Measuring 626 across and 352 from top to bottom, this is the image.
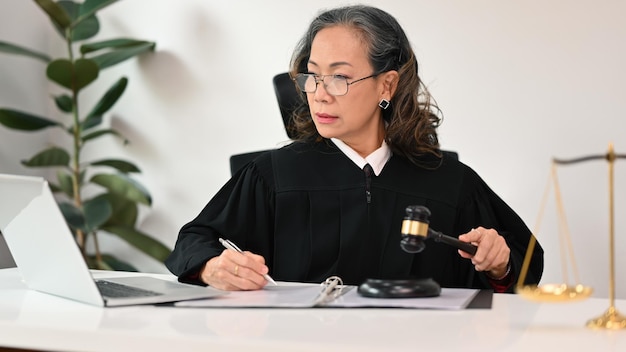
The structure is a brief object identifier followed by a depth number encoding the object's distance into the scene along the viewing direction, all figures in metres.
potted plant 3.71
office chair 2.53
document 1.77
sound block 1.82
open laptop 1.76
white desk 1.49
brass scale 1.52
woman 2.31
